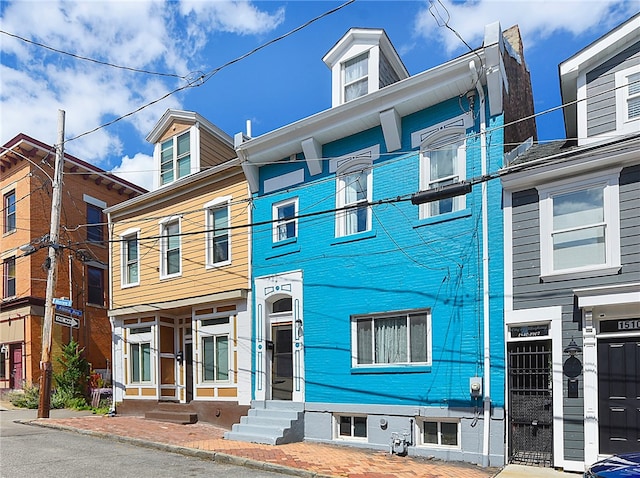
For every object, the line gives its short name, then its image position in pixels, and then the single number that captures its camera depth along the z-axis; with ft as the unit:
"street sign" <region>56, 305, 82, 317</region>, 52.21
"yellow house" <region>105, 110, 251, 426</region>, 48.88
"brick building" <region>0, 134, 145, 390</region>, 71.51
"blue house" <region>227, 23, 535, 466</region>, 34.88
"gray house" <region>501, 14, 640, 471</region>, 30.14
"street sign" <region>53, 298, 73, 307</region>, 52.11
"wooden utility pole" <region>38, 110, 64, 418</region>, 51.62
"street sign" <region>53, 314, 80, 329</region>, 52.07
